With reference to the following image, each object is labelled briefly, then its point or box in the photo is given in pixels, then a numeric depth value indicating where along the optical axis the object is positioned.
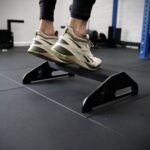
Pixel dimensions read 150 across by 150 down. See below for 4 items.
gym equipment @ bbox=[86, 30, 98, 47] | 3.22
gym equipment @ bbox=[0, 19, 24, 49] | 2.97
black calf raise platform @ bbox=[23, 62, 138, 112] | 0.91
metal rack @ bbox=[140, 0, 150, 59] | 2.24
